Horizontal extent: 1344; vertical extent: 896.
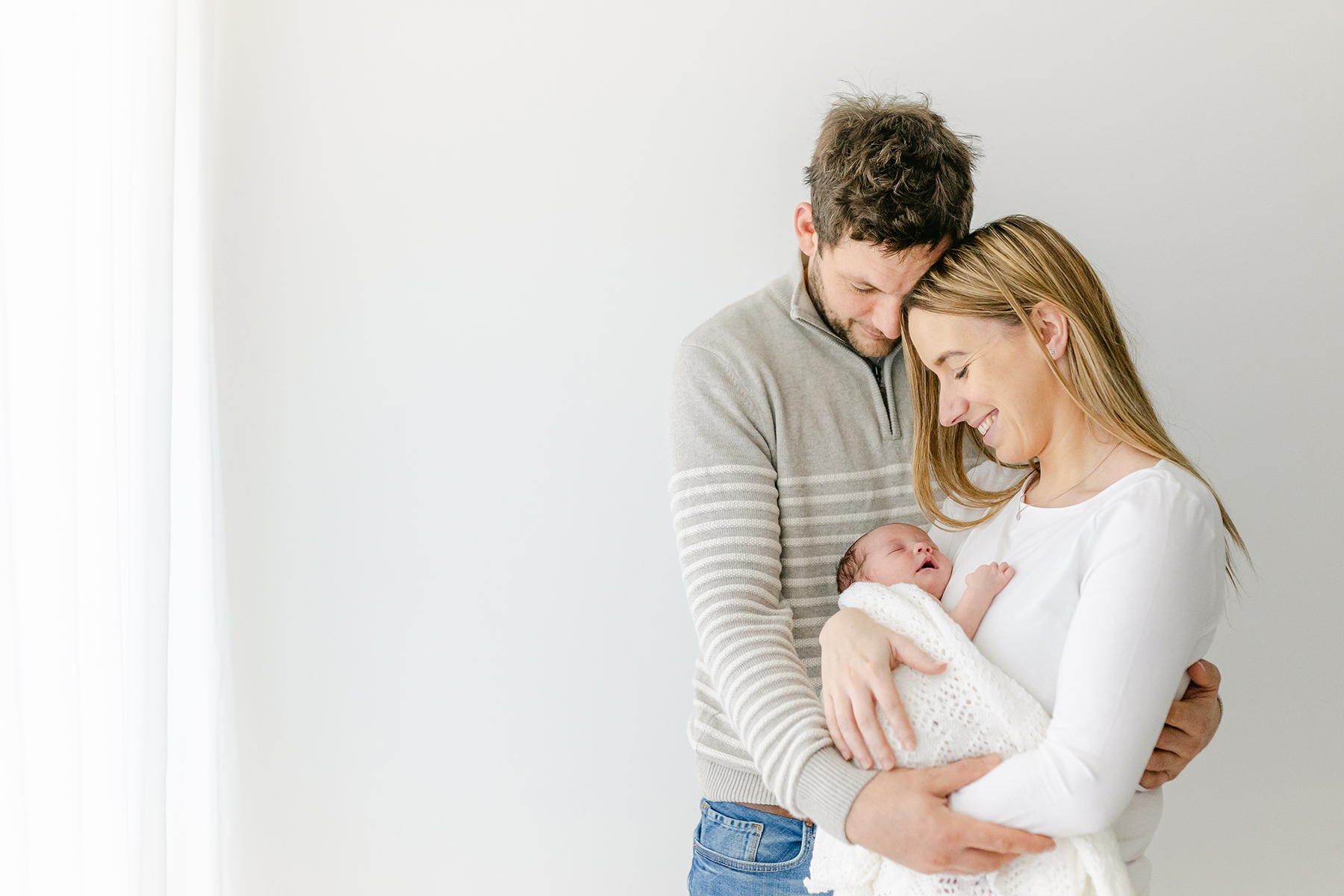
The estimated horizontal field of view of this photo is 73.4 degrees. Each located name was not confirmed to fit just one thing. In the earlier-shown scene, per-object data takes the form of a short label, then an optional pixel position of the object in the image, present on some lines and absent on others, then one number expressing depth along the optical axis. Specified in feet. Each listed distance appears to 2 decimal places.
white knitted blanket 3.49
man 3.81
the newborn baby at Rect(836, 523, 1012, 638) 4.47
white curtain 3.70
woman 3.30
